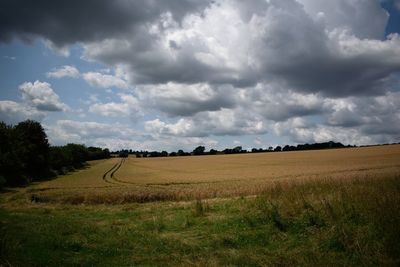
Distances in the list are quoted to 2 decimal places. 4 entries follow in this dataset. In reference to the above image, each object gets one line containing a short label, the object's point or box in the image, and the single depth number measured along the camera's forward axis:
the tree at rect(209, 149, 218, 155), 184.50
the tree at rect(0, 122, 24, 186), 54.92
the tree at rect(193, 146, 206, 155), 195.50
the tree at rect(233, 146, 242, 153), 182.61
